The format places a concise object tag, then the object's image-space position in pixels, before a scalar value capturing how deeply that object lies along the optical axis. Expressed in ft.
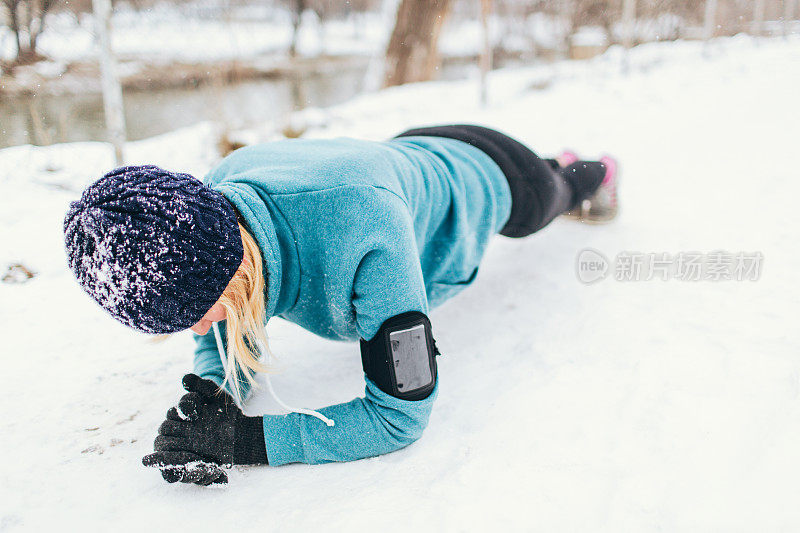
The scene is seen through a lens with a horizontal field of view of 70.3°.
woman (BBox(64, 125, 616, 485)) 2.73
